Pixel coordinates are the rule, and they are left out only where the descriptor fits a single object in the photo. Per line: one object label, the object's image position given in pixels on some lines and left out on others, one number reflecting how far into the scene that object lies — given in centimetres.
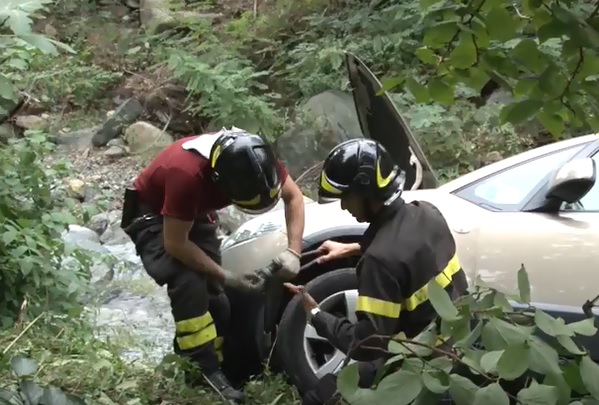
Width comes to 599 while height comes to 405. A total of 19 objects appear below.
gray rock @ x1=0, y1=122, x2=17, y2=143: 1166
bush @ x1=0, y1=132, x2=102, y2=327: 496
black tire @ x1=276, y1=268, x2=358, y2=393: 468
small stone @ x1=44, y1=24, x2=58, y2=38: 1420
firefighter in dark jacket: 317
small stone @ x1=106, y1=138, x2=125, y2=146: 1173
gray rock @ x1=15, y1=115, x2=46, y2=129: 1224
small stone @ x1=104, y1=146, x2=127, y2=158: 1150
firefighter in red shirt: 396
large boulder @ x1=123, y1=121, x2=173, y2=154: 1140
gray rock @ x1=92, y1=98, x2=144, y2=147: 1193
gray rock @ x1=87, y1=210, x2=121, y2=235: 884
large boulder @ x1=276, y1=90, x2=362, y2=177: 1012
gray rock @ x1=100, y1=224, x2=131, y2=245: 853
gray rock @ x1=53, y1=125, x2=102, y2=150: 1197
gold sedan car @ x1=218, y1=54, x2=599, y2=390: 433
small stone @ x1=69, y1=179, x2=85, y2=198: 976
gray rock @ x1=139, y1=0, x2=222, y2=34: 1387
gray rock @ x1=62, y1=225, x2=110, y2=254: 764
